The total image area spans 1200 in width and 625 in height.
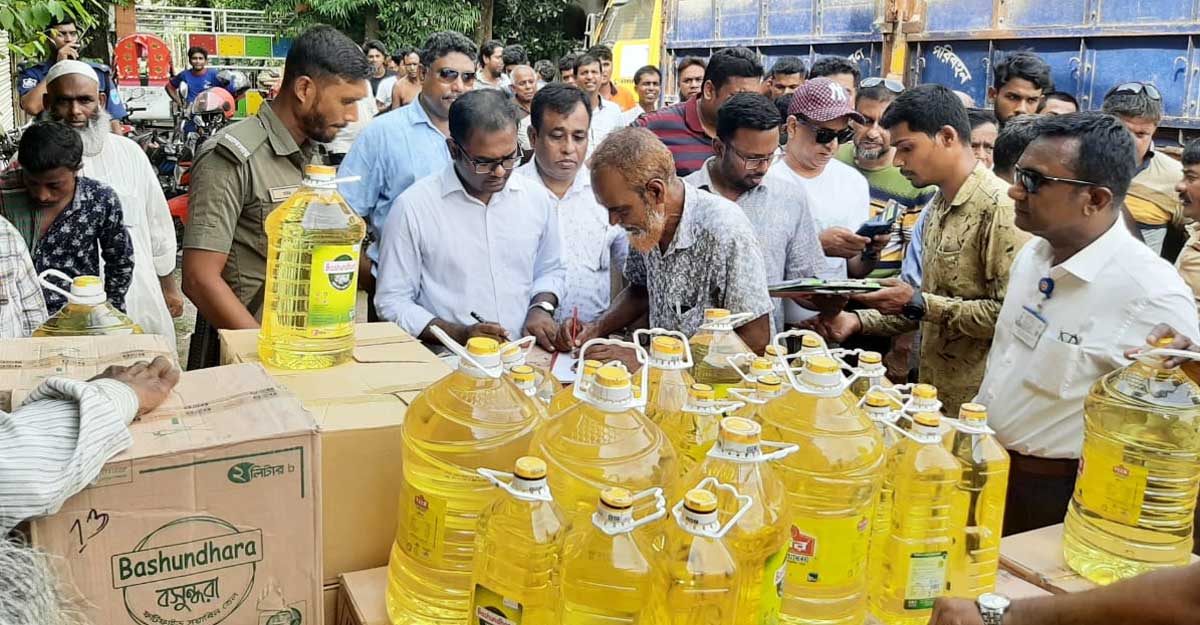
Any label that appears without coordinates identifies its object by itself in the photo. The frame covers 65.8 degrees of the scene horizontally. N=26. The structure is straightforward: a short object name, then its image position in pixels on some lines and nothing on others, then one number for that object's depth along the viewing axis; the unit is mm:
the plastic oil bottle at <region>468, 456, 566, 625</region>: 1241
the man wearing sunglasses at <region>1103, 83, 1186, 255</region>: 4621
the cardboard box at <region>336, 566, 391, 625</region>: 1596
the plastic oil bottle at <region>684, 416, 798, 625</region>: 1322
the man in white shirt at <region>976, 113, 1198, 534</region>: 2221
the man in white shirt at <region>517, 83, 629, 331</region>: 3703
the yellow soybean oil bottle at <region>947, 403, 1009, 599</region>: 1641
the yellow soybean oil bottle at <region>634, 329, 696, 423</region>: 1655
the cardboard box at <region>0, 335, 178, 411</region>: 1660
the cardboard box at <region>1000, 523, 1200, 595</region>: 1790
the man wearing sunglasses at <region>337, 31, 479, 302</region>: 3965
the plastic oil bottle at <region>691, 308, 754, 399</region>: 1966
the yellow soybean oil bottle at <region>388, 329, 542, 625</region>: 1503
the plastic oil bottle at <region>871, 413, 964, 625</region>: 1582
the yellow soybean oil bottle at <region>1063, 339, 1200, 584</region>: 1775
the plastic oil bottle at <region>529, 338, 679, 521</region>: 1406
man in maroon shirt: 4512
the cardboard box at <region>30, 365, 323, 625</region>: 1338
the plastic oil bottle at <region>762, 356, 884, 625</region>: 1474
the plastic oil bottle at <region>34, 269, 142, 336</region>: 2035
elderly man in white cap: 3781
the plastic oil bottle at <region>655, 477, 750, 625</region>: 1214
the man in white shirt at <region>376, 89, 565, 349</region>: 3078
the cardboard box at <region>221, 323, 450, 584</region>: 1680
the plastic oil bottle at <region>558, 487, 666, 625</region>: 1205
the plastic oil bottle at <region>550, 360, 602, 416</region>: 1495
